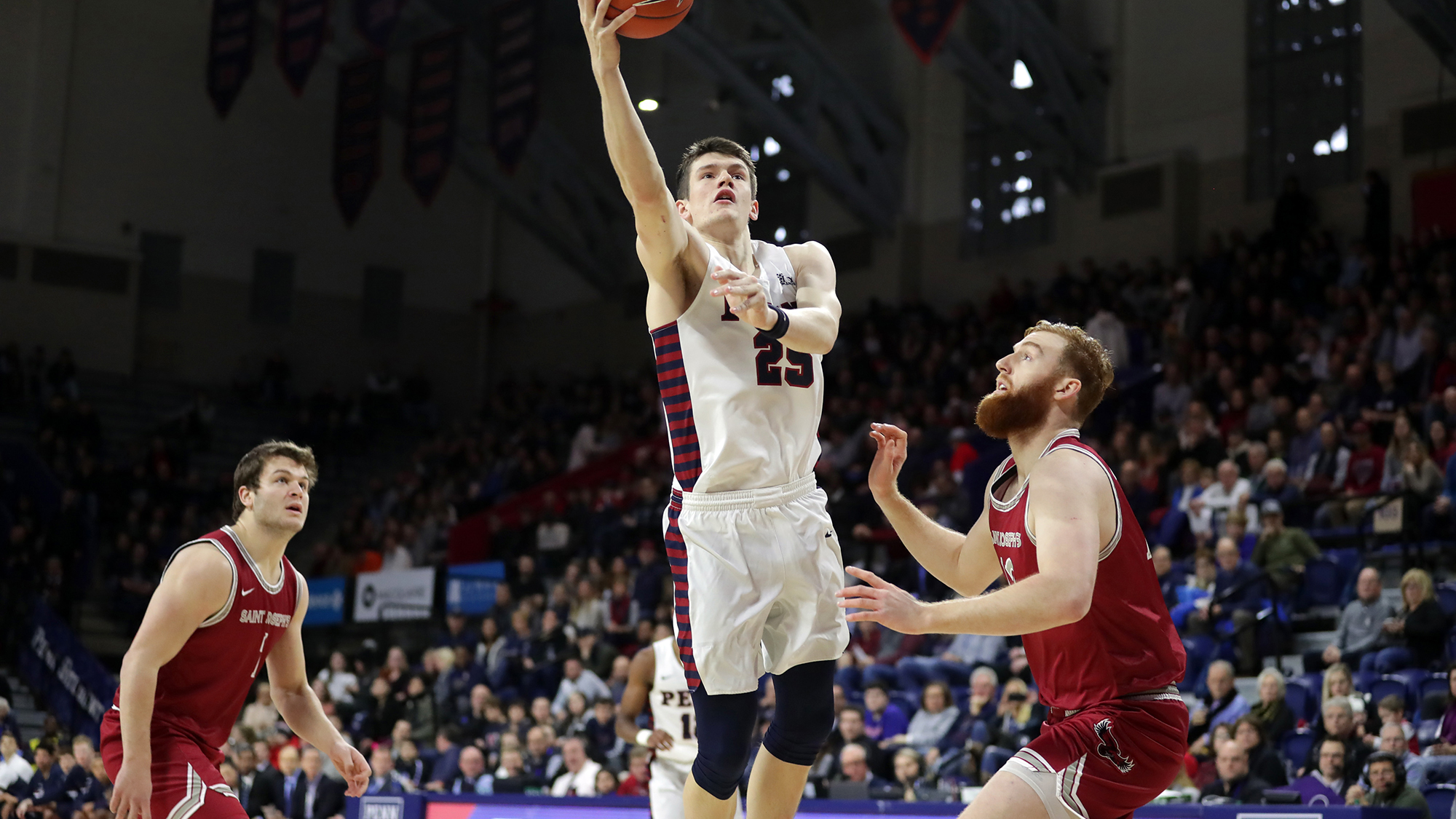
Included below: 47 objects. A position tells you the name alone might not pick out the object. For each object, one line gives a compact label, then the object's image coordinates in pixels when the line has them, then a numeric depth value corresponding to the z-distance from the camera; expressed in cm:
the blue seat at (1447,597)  1075
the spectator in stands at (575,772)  1191
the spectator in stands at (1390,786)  819
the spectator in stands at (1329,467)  1306
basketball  452
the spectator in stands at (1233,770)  916
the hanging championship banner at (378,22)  2220
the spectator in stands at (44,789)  1409
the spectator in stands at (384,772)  1348
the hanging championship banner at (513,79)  2173
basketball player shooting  461
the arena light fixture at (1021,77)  2150
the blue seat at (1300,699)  1053
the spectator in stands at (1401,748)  870
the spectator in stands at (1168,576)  1194
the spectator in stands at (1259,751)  910
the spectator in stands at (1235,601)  1153
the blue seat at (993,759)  1041
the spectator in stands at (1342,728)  912
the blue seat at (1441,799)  830
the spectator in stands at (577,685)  1438
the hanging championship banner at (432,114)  2284
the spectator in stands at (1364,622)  1083
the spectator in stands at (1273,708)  991
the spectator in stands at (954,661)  1269
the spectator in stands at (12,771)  1442
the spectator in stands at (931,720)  1162
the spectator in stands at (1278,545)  1189
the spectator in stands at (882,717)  1199
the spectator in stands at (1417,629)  1043
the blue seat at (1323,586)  1203
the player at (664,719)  792
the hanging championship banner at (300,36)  2234
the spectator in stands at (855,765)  1083
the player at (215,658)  498
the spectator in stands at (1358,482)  1258
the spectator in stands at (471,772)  1300
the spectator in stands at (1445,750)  856
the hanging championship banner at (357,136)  2414
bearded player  381
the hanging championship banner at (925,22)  1725
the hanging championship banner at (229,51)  2305
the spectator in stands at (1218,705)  1033
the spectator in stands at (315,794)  1309
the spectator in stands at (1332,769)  880
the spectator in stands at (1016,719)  1074
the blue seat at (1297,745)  969
